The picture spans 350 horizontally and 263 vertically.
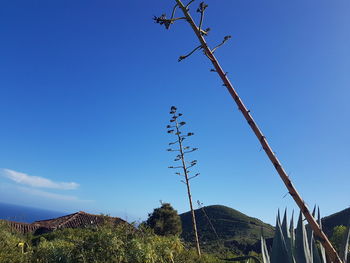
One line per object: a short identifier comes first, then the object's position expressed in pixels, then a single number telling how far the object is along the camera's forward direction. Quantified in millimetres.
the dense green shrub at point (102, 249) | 9195
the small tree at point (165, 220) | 29734
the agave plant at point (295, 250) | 2149
